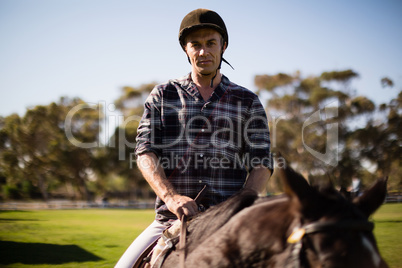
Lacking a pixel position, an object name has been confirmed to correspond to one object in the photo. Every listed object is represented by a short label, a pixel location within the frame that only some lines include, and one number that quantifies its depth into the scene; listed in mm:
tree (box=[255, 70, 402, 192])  34031
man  2348
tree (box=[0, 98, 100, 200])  43812
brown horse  1161
